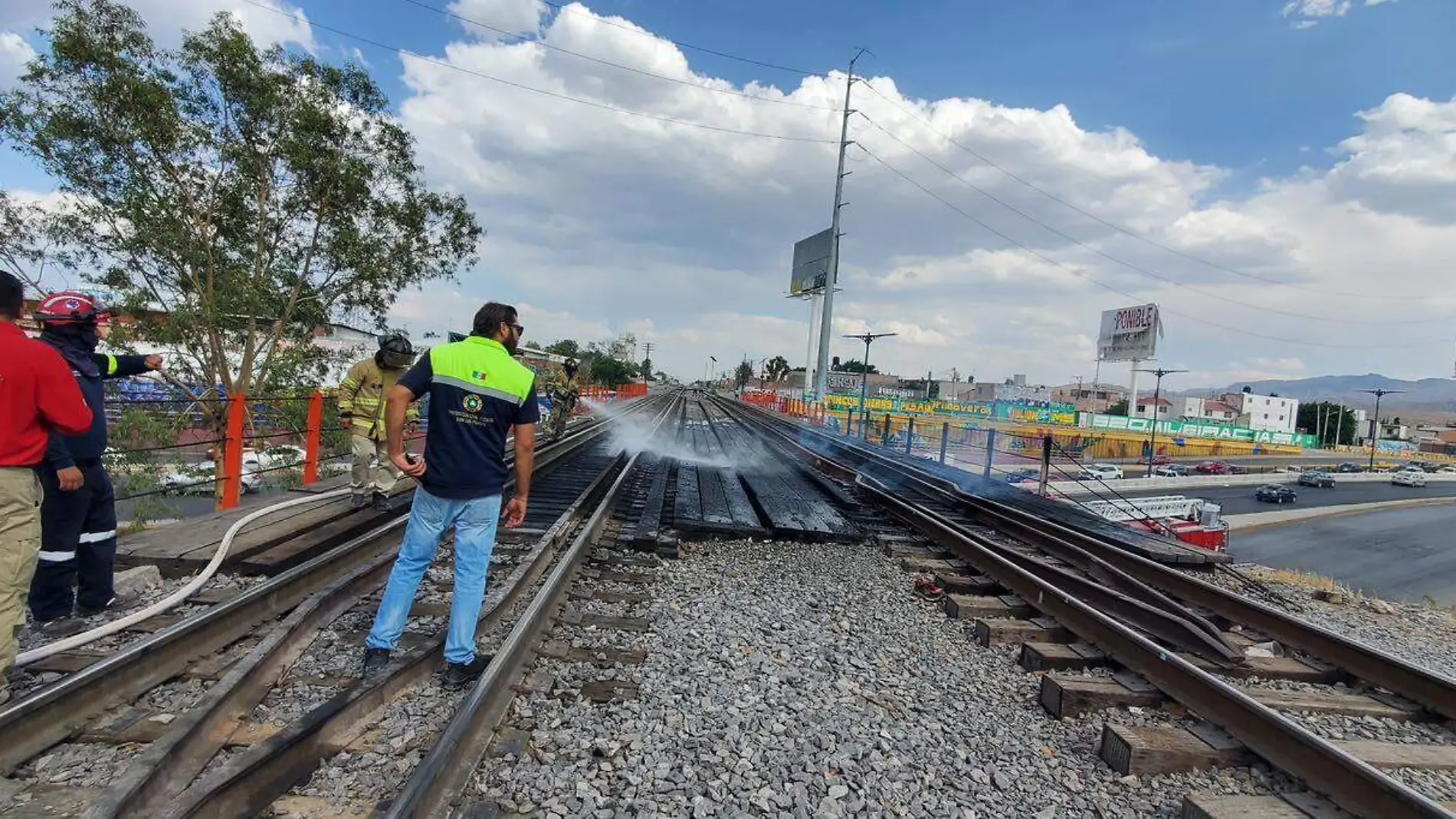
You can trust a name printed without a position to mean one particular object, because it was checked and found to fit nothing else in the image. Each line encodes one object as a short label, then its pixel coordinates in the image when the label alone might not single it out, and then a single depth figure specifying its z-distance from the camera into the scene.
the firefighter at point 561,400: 16.33
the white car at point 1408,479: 55.09
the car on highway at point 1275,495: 42.41
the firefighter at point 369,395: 6.48
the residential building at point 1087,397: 130.00
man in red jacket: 2.91
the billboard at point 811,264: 55.12
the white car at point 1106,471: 38.00
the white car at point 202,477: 23.12
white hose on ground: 3.21
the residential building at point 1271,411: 120.69
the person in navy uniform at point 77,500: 3.72
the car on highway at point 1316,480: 50.25
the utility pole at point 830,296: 39.53
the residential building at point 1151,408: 112.47
